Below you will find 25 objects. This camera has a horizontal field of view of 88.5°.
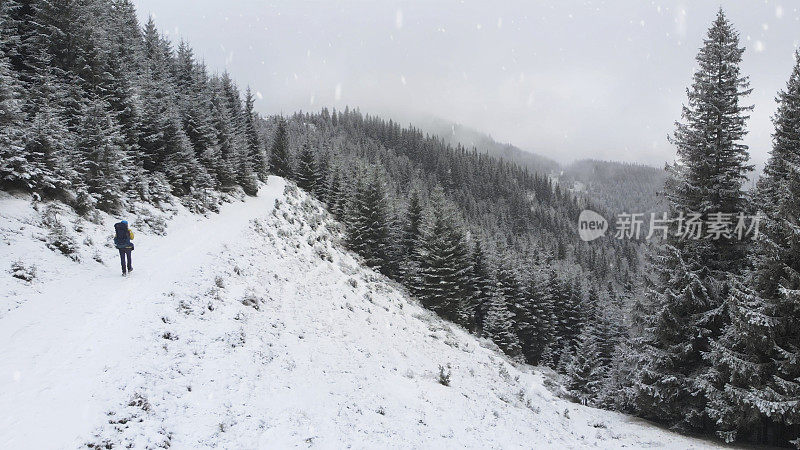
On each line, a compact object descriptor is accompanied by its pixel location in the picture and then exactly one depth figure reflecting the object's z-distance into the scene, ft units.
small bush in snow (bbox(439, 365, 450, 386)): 48.65
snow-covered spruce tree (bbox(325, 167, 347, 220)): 162.61
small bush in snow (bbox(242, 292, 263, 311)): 45.37
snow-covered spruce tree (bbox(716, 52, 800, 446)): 41.52
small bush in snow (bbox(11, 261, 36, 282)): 33.17
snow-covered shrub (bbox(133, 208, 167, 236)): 59.81
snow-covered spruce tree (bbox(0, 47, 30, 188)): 41.29
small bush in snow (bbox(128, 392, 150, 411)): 23.70
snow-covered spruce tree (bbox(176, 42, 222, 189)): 101.35
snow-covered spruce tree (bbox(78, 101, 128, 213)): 55.67
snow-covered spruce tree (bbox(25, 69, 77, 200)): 45.32
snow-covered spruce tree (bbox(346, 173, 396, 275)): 126.62
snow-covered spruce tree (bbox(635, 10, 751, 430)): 53.21
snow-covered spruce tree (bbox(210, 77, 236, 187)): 109.60
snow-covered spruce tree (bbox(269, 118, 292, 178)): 208.64
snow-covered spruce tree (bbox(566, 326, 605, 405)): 101.50
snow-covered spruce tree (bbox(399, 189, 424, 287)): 141.95
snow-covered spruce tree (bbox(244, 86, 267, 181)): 152.56
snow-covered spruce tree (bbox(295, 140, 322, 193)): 188.90
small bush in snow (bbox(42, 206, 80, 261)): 39.93
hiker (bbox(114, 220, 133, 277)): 41.22
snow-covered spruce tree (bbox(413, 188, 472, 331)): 119.75
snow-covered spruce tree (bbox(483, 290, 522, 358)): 129.18
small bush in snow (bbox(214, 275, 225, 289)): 45.45
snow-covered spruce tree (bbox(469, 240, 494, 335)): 146.30
